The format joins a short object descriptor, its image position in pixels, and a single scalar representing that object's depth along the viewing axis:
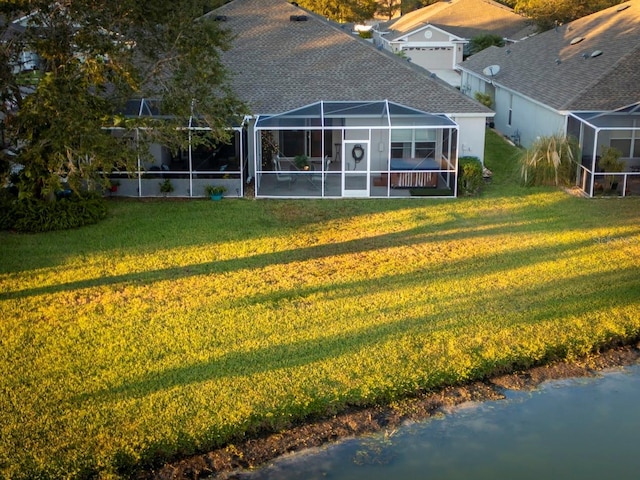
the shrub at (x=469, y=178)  23.33
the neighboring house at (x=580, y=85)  24.72
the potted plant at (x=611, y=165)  23.39
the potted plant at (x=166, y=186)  23.36
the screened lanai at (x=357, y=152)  23.56
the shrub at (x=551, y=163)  24.28
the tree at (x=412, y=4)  88.99
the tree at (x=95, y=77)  15.97
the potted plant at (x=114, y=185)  23.34
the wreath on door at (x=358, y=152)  24.86
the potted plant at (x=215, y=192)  23.20
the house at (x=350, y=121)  23.81
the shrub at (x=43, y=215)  19.42
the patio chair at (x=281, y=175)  24.30
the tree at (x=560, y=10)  46.78
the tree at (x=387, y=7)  93.44
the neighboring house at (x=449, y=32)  55.16
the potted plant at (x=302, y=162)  24.34
